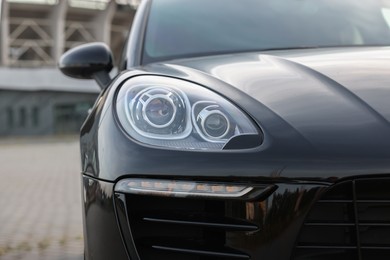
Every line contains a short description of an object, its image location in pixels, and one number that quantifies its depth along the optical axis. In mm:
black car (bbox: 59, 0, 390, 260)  2729
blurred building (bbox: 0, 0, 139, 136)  47845
